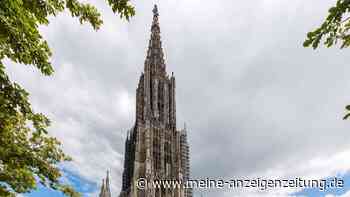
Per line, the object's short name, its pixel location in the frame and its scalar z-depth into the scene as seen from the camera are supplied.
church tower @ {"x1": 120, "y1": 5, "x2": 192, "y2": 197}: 47.62
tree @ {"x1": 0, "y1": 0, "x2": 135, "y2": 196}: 5.62
